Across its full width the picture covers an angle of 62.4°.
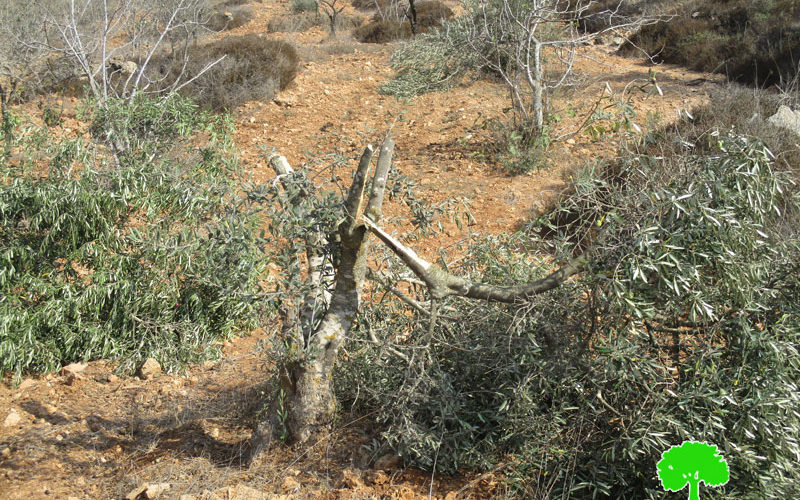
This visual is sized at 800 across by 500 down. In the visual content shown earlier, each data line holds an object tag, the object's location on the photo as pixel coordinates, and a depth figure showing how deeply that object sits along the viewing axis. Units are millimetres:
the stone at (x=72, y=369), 4902
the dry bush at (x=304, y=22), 19422
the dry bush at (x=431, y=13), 16328
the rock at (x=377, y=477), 3248
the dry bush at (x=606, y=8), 15750
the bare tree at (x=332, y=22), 17438
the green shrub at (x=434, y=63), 9867
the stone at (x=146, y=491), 3203
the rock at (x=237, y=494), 3072
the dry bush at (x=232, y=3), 24391
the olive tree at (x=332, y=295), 3117
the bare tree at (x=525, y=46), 8172
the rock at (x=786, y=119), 7008
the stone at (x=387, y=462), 3361
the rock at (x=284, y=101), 11344
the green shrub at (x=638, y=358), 2654
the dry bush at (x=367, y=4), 21667
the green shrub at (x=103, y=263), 4801
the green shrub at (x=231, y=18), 20609
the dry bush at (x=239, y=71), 11281
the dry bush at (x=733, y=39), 10789
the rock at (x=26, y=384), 4767
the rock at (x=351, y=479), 3227
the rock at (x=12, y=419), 4277
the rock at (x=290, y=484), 3252
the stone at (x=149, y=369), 4996
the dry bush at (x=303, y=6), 21547
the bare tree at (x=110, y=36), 6711
